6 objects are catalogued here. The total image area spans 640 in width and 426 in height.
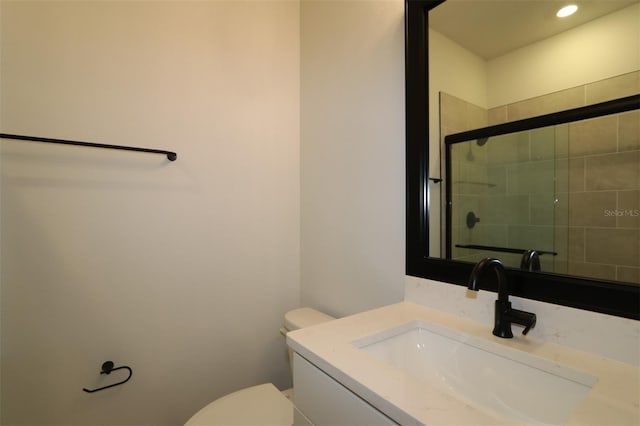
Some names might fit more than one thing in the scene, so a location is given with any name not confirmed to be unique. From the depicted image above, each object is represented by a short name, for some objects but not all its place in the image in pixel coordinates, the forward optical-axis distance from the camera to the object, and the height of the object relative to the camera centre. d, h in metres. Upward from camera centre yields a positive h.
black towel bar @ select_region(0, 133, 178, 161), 0.92 +0.25
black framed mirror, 0.96 +0.21
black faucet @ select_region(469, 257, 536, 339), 0.70 -0.26
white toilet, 1.04 -0.76
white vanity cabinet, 0.54 -0.41
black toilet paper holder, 1.12 -0.61
